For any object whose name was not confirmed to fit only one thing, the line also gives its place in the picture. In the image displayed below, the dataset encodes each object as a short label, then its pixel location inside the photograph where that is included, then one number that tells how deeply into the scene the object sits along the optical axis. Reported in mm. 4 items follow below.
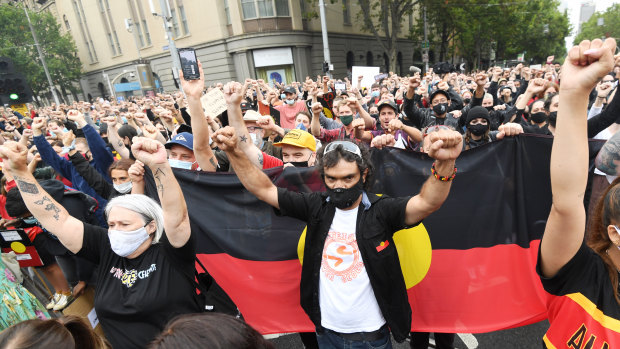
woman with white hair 1902
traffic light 11125
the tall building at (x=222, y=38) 22750
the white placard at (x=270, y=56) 23062
